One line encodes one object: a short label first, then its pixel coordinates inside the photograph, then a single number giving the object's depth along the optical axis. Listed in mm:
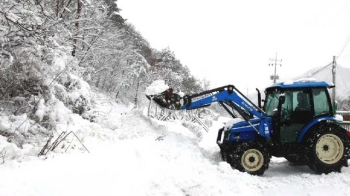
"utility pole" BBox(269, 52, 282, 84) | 49700
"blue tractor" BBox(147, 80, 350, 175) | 7383
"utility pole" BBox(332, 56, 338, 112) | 33462
